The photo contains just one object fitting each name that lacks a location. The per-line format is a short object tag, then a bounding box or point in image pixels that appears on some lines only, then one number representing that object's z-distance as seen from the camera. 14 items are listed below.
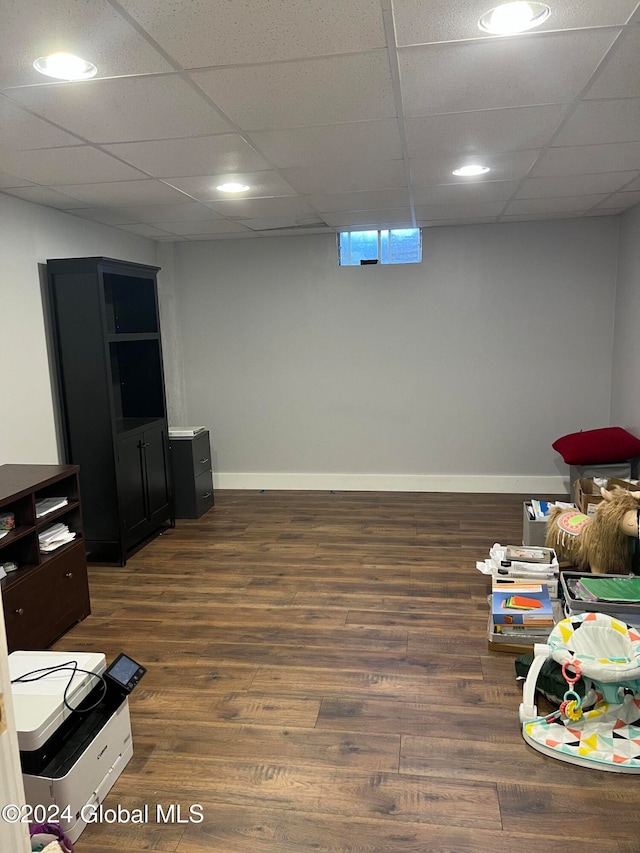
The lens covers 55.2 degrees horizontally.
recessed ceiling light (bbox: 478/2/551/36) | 1.70
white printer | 1.89
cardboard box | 3.89
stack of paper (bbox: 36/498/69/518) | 3.24
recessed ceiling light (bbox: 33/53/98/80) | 1.91
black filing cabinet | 5.11
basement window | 5.54
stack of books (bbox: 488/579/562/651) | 2.95
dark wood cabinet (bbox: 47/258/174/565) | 4.02
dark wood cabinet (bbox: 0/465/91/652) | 2.93
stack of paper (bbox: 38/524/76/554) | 3.22
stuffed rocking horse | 3.11
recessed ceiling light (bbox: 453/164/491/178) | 3.38
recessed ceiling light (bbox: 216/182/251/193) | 3.61
